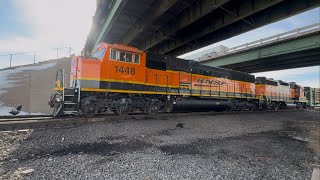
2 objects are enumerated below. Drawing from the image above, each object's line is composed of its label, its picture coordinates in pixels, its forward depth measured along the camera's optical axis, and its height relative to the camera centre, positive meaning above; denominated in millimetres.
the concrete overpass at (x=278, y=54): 19997 +4947
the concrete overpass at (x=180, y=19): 11234 +4811
